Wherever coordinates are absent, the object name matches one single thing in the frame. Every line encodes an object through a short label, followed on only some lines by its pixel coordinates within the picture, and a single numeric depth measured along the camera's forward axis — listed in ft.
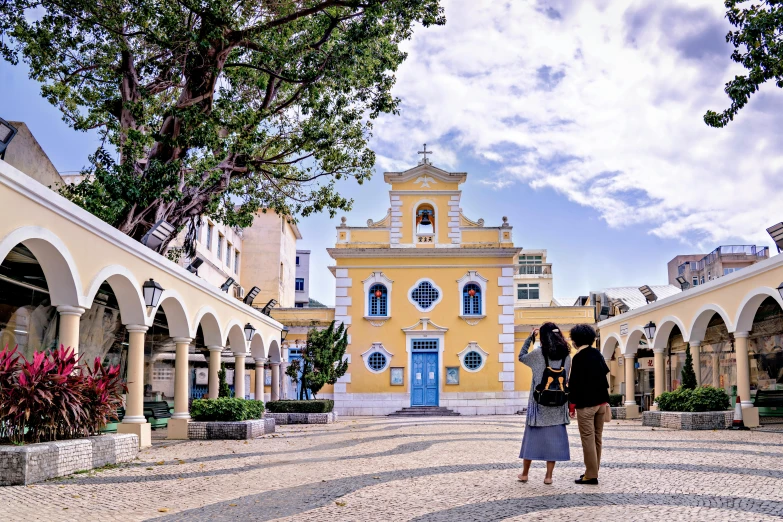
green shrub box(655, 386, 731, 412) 53.06
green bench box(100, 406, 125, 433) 47.33
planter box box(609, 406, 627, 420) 74.54
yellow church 94.79
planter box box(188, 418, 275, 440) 48.16
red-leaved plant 26.76
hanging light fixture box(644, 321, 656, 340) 66.49
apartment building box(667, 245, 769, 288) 161.48
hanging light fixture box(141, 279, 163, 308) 41.14
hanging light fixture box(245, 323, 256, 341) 64.95
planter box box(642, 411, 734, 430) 52.47
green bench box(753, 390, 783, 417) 59.88
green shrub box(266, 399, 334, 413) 71.72
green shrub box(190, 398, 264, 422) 48.88
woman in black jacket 24.31
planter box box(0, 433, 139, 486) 24.80
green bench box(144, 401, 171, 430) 58.18
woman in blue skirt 24.14
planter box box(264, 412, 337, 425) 70.69
